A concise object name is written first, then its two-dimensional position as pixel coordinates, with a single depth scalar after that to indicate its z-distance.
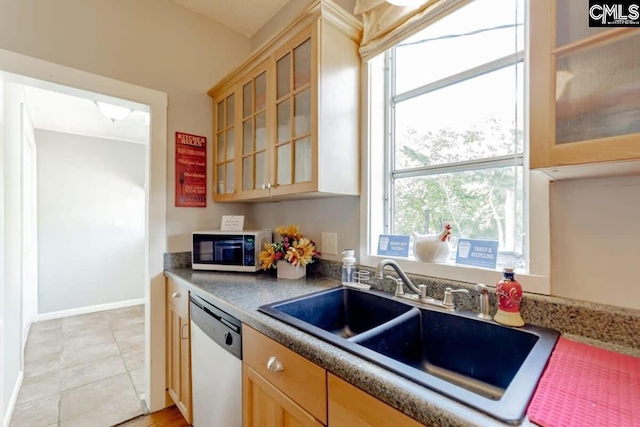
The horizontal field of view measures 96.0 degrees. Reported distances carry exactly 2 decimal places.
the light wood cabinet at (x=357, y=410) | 0.60
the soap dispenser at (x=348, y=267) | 1.43
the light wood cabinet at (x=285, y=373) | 0.77
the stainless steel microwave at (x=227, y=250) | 1.79
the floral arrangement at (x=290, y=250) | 1.57
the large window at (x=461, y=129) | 1.15
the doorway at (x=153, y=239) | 1.79
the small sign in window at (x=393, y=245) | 1.37
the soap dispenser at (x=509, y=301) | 0.91
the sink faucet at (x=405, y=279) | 1.14
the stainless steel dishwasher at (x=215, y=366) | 1.14
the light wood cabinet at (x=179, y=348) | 1.57
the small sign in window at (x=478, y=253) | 1.10
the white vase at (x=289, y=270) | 1.61
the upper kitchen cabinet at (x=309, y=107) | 1.32
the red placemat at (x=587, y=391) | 0.51
